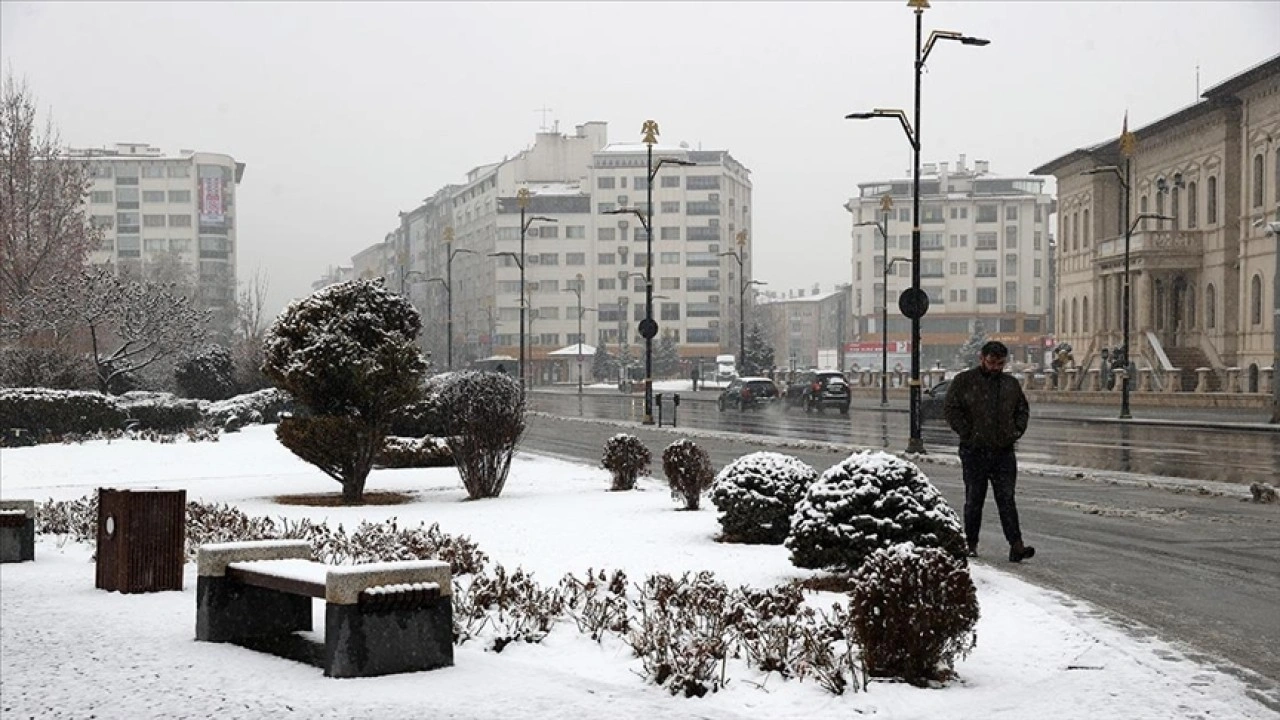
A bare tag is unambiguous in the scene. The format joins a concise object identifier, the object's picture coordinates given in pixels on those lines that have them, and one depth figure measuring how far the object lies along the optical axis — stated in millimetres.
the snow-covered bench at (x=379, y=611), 7832
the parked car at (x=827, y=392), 54875
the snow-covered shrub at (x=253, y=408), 37188
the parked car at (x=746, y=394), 57969
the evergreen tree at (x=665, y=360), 129375
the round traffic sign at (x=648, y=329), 44800
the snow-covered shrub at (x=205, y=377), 45531
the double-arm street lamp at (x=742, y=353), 81400
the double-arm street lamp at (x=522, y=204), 60156
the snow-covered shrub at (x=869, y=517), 10359
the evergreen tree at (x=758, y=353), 90875
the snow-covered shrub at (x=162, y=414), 32969
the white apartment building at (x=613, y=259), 150625
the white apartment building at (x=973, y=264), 141625
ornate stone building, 58969
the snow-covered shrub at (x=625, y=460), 19181
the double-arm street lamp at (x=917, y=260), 27281
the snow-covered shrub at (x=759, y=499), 12891
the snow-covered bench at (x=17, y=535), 13602
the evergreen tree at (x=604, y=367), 133875
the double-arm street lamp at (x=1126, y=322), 42656
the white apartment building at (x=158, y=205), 175125
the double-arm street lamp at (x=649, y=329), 43900
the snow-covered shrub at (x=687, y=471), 15805
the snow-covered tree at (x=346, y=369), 18000
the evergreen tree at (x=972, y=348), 108750
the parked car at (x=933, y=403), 46469
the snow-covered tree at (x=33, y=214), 45125
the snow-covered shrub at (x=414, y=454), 24162
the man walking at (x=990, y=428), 11914
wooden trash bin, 11109
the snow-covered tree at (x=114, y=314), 40906
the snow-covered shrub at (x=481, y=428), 18453
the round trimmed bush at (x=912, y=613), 7496
